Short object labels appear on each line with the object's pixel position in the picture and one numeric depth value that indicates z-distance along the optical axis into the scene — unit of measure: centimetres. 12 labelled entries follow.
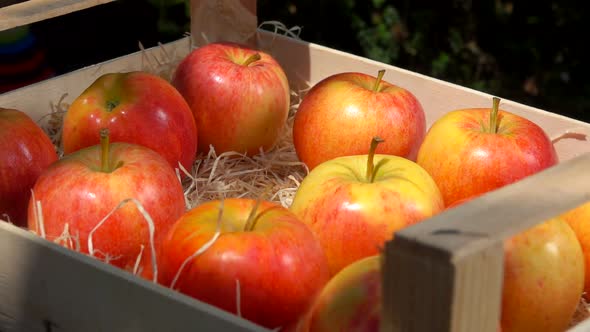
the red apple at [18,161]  99
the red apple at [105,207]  93
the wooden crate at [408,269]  76
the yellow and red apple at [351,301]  84
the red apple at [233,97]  109
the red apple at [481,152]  99
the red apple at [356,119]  105
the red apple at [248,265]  86
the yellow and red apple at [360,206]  93
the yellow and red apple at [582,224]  96
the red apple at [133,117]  103
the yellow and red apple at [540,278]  89
